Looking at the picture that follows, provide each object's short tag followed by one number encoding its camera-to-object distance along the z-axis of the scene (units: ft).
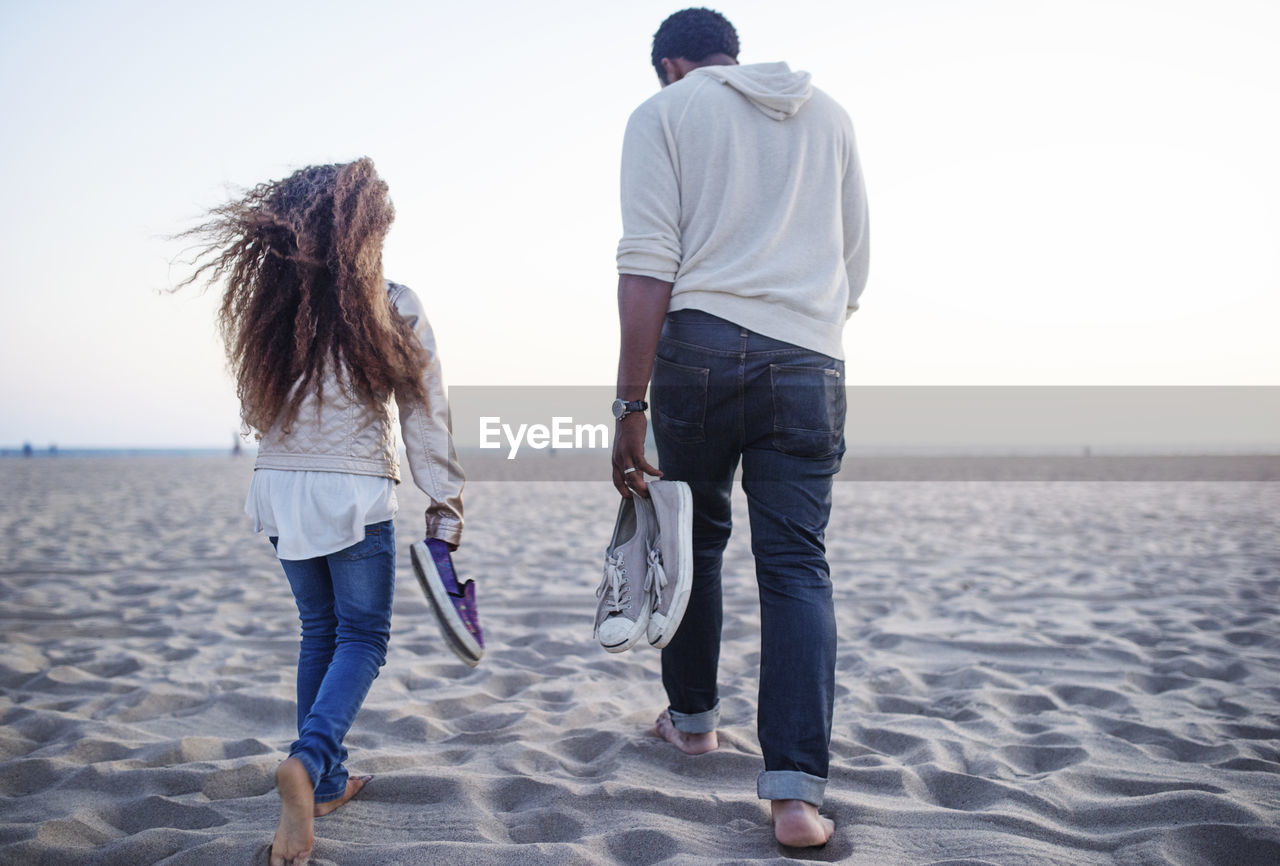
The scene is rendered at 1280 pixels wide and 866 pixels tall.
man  6.43
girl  6.66
